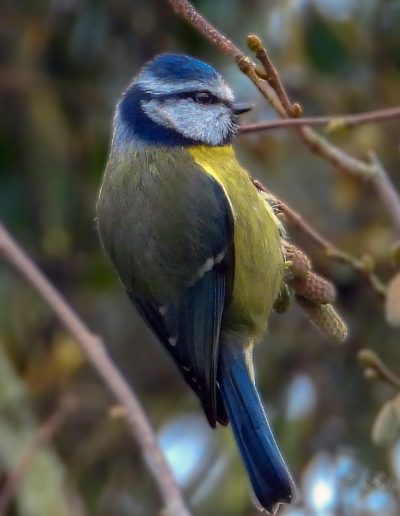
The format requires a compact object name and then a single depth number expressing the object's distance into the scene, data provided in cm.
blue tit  234
